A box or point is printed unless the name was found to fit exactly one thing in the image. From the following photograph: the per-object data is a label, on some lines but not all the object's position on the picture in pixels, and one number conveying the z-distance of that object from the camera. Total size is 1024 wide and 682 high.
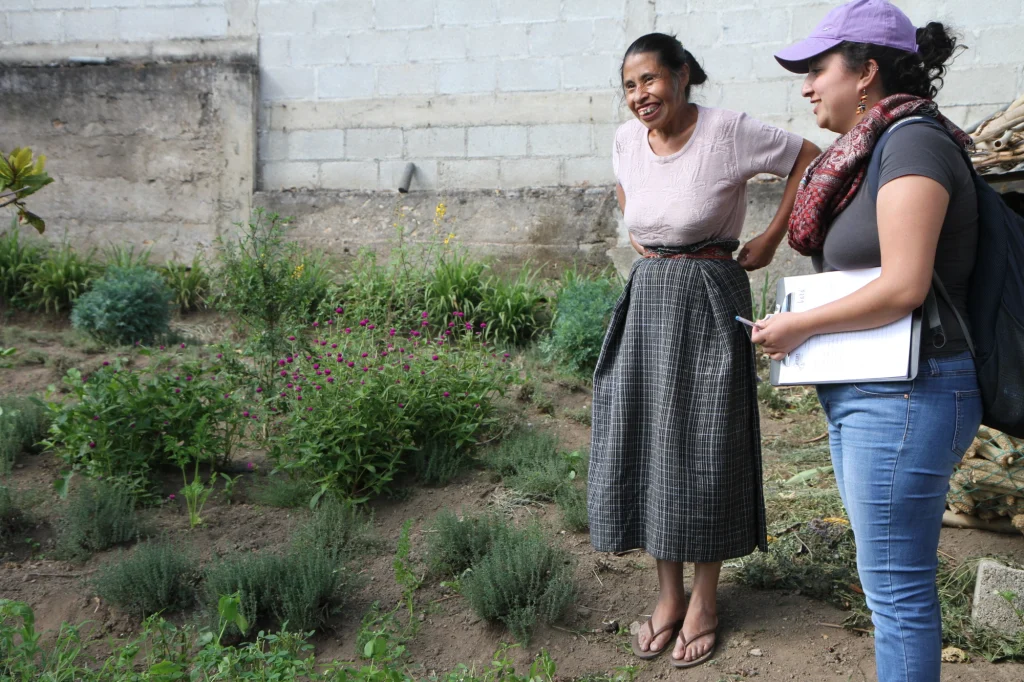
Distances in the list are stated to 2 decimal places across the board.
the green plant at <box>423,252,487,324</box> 6.18
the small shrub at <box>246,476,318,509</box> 3.99
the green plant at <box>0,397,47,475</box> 4.21
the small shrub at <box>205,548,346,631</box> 3.11
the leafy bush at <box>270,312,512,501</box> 3.97
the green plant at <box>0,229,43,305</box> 6.82
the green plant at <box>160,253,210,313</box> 7.11
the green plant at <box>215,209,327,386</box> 4.47
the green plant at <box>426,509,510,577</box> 3.52
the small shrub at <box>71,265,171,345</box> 5.95
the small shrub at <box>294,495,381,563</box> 3.59
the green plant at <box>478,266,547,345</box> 6.13
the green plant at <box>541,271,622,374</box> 5.63
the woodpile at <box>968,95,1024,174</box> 4.01
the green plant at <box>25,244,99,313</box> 6.70
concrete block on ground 2.93
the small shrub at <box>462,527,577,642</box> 3.12
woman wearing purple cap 1.82
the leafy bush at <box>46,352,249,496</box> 3.95
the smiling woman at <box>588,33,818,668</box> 2.75
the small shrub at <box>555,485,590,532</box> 3.83
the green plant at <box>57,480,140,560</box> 3.58
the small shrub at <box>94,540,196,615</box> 3.21
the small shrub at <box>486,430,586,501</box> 4.15
